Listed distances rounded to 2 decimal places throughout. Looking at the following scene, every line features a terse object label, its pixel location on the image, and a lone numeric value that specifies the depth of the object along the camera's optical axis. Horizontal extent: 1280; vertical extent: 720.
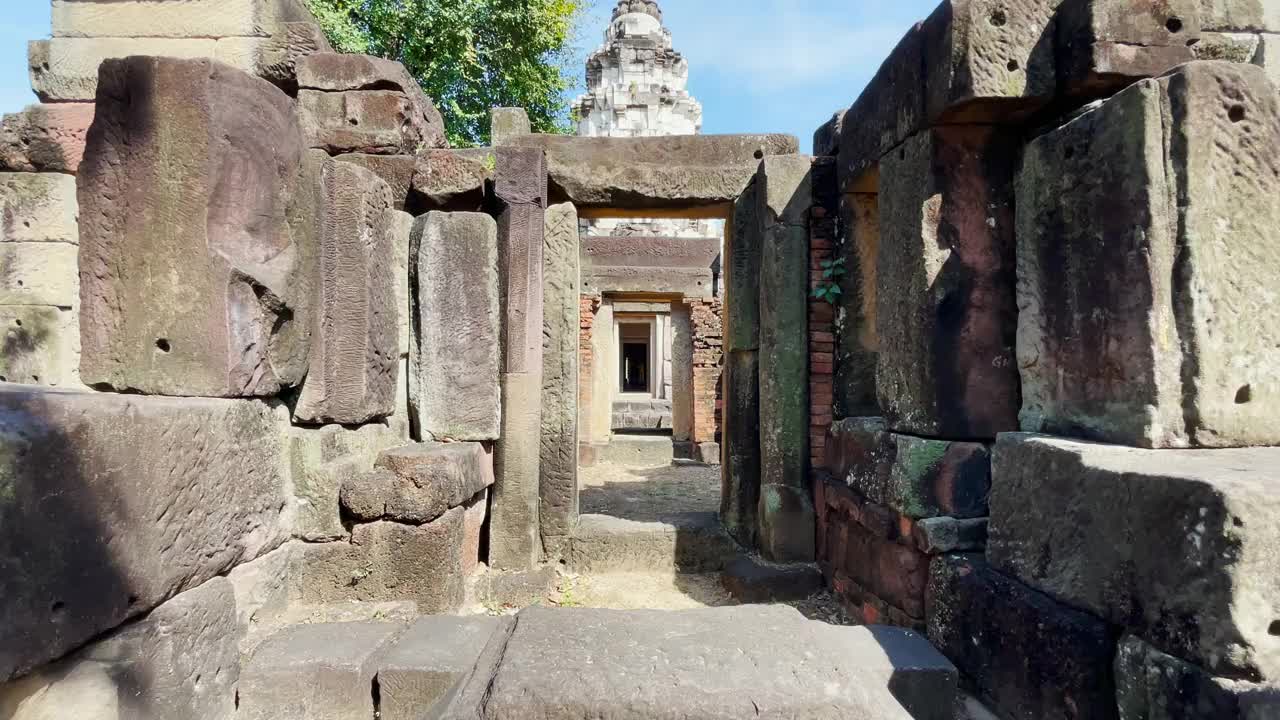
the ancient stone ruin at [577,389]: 1.57
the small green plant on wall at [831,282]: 4.37
